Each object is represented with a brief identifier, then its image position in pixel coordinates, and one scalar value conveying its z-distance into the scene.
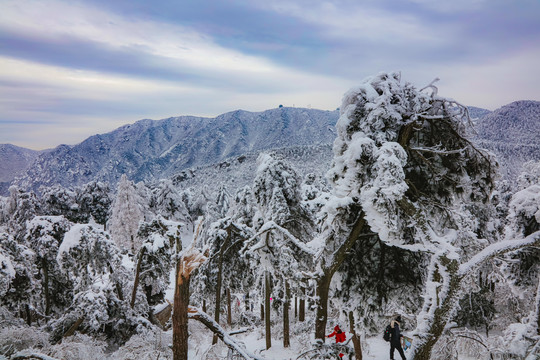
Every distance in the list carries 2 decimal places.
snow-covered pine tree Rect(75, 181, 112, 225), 49.84
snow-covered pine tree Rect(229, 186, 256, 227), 18.84
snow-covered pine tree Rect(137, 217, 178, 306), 14.42
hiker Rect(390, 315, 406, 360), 10.93
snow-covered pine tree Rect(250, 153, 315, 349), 13.48
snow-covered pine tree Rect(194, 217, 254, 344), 16.77
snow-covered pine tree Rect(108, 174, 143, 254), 36.50
